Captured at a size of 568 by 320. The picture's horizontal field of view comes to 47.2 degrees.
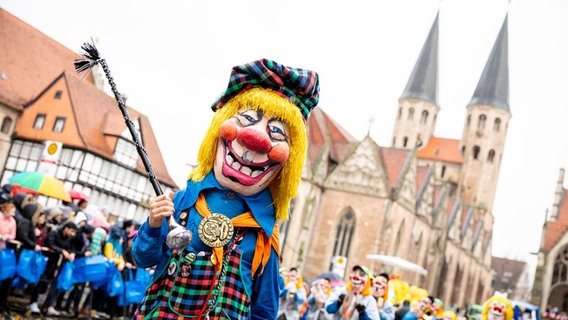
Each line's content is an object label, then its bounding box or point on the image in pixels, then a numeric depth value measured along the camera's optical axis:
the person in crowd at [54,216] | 11.10
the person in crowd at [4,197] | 9.88
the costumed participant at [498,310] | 7.67
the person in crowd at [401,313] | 9.69
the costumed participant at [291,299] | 10.57
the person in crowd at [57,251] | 10.01
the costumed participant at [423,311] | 9.27
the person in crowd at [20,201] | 10.15
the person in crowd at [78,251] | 10.31
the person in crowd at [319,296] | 9.85
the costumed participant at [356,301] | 7.34
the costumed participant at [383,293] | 8.25
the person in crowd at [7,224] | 8.88
